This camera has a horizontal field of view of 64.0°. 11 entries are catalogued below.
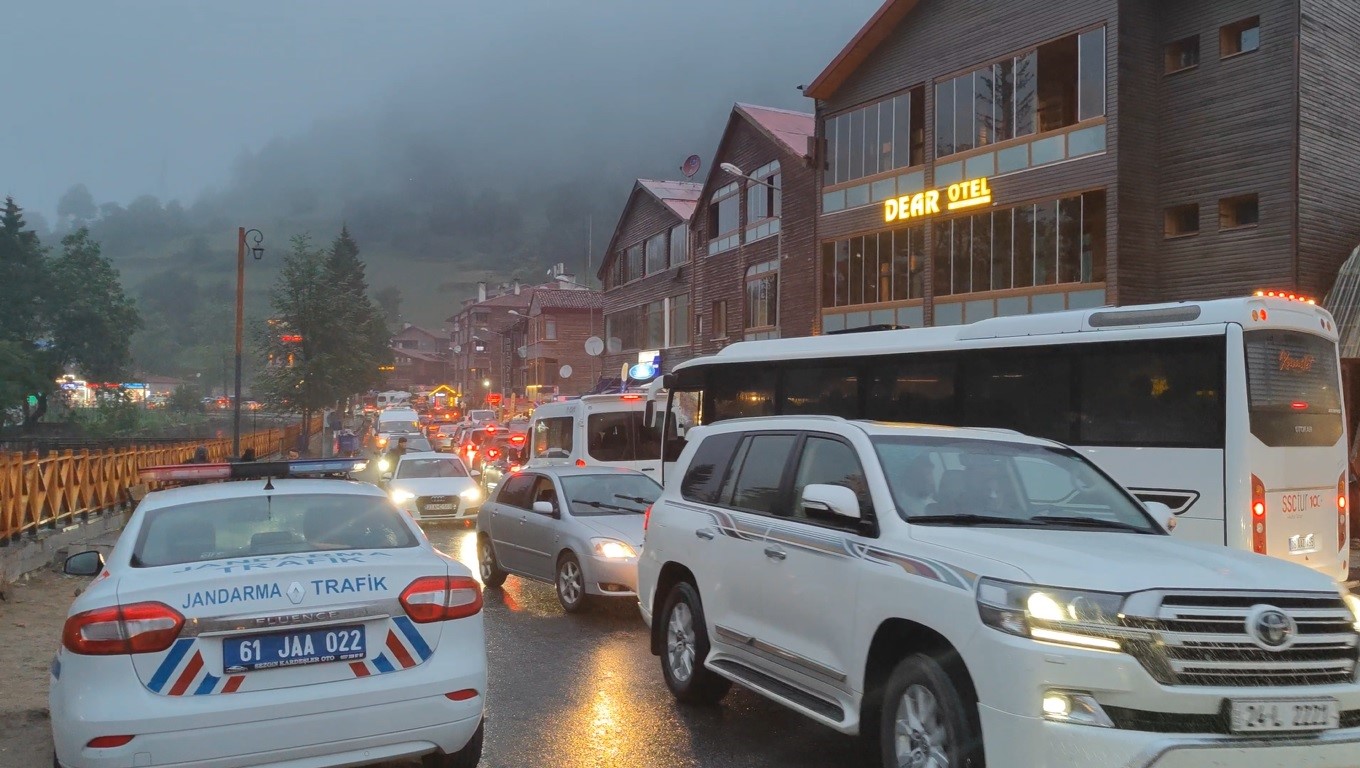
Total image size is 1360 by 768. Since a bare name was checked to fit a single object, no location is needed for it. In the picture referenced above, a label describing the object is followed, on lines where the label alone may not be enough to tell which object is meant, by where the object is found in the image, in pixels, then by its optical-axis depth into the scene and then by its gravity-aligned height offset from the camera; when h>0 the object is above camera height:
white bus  9.11 +0.02
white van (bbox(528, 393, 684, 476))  19.12 -0.58
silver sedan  11.11 -1.43
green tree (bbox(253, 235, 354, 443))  51.62 +2.80
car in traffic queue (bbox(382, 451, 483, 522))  21.88 -1.82
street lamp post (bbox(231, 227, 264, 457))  34.72 +3.90
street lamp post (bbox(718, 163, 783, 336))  33.22 +4.50
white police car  4.58 -1.13
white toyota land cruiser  4.17 -0.91
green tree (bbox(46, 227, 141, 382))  75.00 +5.92
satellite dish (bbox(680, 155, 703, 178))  45.84 +10.02
